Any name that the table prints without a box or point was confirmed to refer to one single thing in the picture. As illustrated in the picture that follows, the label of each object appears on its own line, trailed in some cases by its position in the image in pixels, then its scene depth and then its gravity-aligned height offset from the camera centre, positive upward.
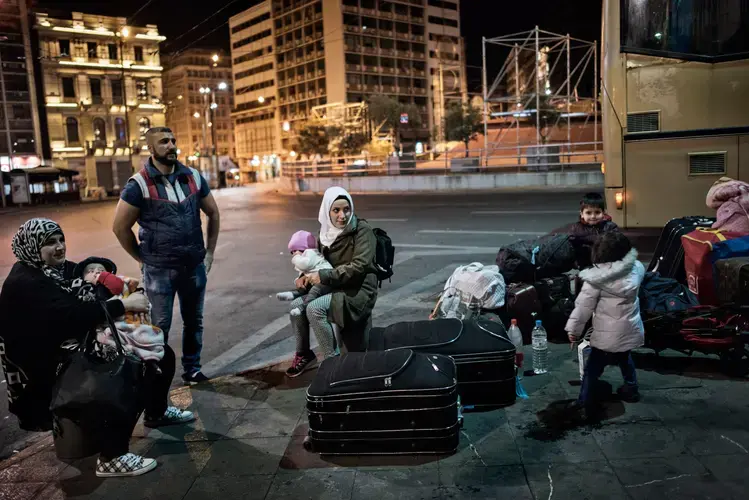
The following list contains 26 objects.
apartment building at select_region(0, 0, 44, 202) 60.59 +9.04
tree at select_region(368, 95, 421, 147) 69.44 +6.17
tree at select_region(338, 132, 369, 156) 65.88 +2.76
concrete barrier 27.09 -0.90
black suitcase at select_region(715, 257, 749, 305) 4.78 -1.02
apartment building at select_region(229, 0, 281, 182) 108.69 +15.62
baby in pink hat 5.18 -0.75
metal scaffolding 30.09 +3.15
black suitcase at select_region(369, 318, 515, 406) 4.51 -1.39
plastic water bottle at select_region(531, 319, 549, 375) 5.25 -1.60
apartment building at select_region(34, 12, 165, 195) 64.62 +9.66
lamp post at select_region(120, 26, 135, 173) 64.93 +14.96
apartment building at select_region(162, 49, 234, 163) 123.25 +15.64
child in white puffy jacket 4.27 -1.05
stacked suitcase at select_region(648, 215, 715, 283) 6.11 -0.97
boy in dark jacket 6.24 -0.70
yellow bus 7.63 +0.62
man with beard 4.98 -0.37
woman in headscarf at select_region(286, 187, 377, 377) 5.05 -0.87
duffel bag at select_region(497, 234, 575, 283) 6.22 -1.01
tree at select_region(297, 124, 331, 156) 72.12 +3.64
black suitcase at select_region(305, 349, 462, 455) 3.80 -1.47
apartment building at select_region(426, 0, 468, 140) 100.50 +19.82
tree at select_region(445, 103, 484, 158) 49.88 +3.31
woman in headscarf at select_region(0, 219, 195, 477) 3.69 -0.83
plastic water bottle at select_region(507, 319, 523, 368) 5.45 -1.51
